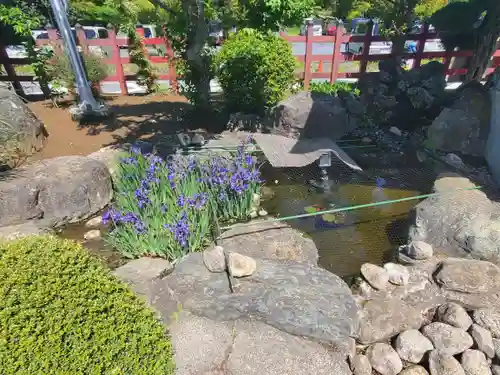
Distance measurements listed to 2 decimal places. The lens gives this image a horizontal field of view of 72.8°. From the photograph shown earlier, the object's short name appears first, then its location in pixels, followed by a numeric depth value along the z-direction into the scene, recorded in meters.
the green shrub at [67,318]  1.56
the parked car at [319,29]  20.63
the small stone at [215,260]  2.96
